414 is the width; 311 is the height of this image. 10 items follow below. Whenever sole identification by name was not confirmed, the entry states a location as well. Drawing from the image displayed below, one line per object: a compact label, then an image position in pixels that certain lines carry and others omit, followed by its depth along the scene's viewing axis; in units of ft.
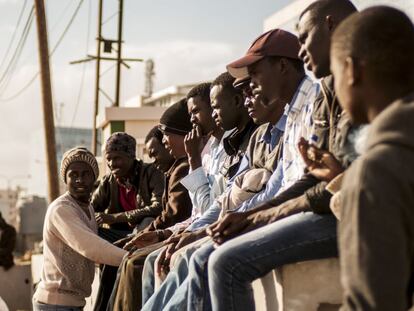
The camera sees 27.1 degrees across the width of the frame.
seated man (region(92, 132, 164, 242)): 24.40
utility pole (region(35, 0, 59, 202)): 51.13
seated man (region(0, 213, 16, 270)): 48.57
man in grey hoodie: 7.00
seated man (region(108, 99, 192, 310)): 18.04
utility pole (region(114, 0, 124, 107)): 98.17
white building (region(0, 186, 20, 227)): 197.98
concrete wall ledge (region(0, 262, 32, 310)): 48.82
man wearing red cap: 14.82
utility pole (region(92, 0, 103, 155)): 99.25
